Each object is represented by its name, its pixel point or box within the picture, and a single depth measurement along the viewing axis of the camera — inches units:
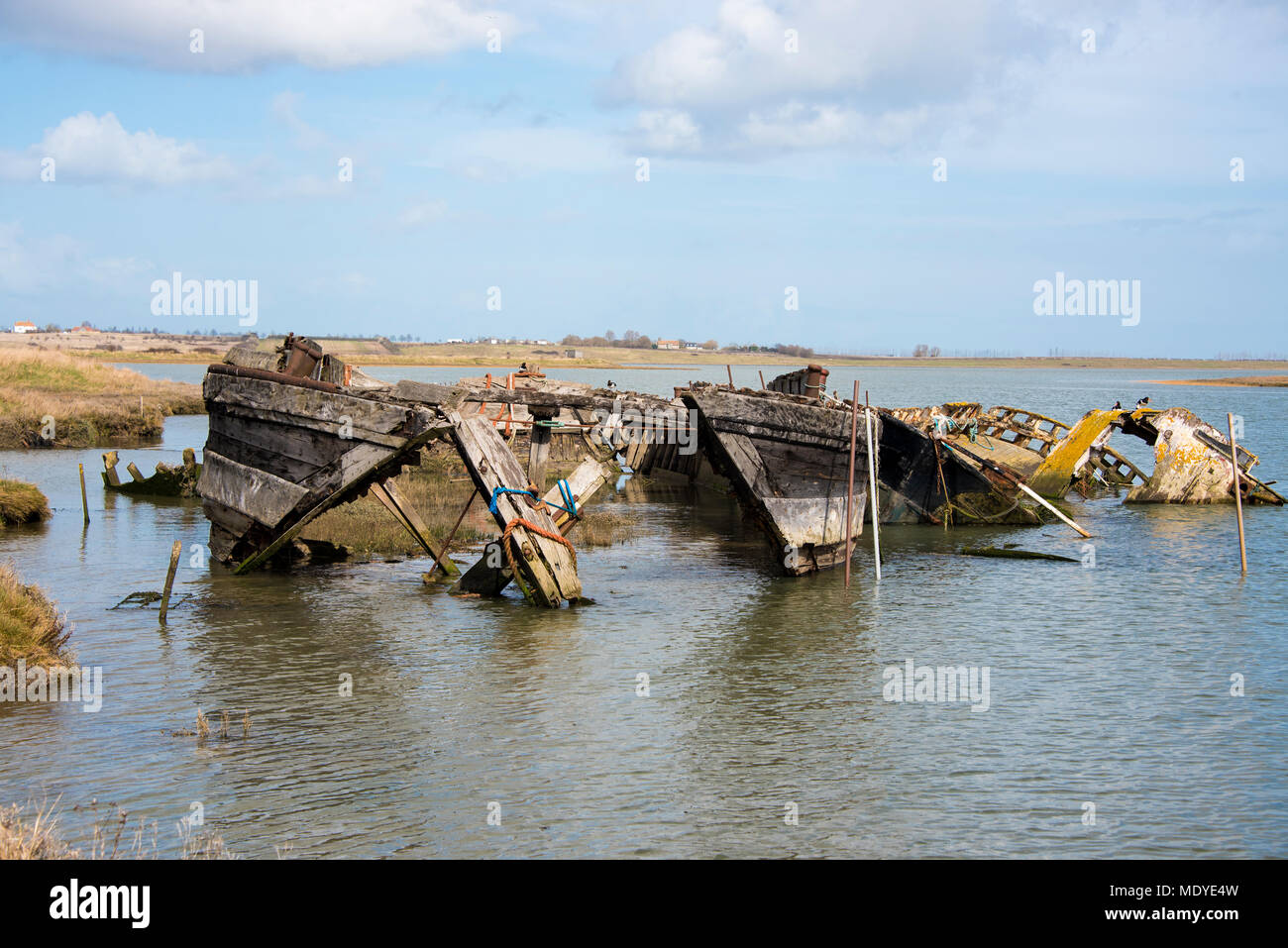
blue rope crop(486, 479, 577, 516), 646.5
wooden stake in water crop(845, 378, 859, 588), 733.3
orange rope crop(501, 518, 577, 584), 603.5
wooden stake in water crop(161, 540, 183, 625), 564.1
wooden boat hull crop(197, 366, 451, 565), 649.6
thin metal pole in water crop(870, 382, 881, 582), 755.4
